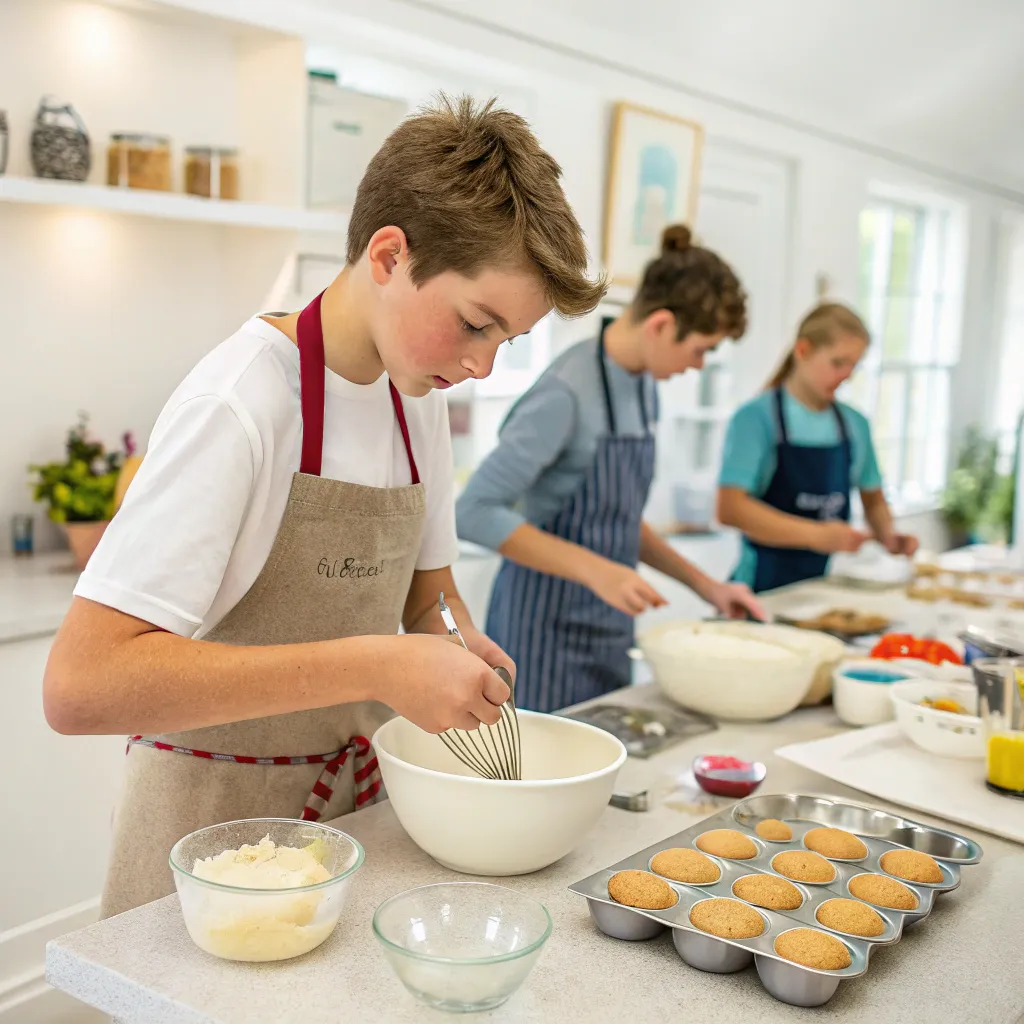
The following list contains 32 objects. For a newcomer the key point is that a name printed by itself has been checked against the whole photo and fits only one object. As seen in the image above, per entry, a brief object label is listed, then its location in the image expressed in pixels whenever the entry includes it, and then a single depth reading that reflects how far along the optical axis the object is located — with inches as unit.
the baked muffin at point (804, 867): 46.8
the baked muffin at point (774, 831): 50.8
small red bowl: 60.5
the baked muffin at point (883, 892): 44.8
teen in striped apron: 92.6
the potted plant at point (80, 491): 102.7
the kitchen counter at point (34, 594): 88.3
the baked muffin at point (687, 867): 45.6
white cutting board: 57.6
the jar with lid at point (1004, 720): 60.0
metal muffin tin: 39.9
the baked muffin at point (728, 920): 41.4
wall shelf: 95.2
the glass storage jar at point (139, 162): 105.2
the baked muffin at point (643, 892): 43.2
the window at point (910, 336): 245.8
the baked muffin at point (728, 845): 48.5
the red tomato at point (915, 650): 86.1
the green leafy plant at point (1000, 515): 263.4
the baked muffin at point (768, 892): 44.0
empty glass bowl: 36.7
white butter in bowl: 39.7
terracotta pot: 102.3
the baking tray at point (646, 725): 69.0
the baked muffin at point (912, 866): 47.6
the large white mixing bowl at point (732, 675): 72.4
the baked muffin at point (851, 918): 42.3
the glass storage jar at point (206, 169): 111.0
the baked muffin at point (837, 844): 49.1
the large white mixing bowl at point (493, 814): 46.4
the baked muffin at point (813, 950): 39.4
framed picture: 162.7
